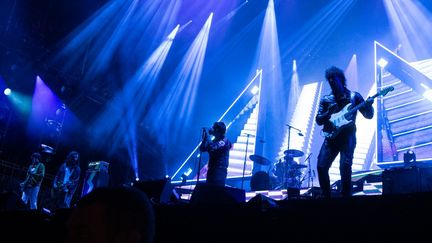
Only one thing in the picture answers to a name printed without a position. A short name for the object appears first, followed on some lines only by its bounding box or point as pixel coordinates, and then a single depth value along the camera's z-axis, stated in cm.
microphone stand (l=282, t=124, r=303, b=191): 1178
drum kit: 1148
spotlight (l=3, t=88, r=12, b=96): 1315
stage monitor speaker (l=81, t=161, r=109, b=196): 1113
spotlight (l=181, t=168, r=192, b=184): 1571
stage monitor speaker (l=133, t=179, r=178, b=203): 506
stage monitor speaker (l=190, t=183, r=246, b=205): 456
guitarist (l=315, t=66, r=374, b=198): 516
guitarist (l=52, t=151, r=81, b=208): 985
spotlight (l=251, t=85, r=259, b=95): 1614
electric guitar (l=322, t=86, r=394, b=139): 523
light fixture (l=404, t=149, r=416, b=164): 851
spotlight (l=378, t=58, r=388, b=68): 1209
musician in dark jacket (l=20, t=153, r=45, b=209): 1058
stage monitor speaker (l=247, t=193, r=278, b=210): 344
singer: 737
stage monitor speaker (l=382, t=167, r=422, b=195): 562
